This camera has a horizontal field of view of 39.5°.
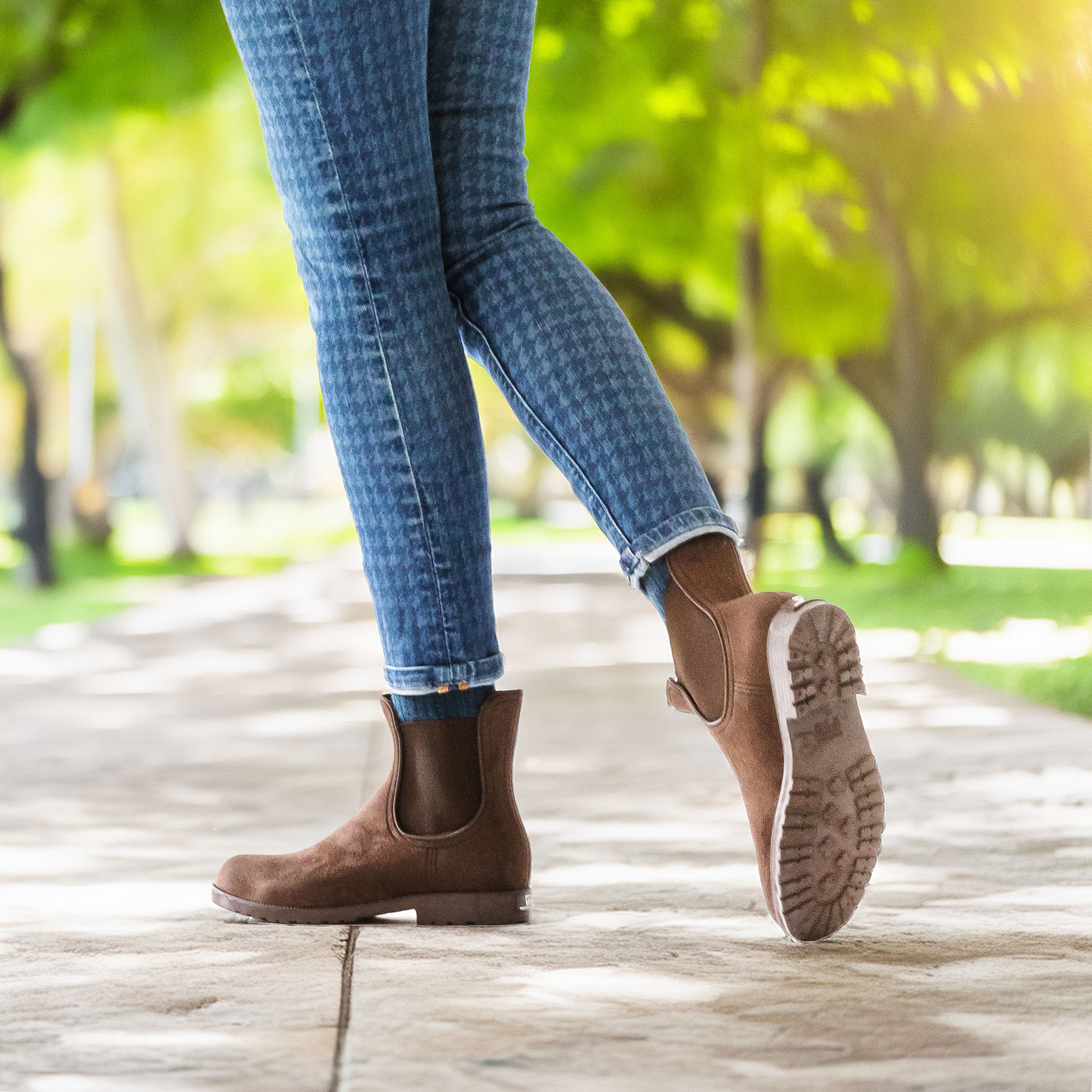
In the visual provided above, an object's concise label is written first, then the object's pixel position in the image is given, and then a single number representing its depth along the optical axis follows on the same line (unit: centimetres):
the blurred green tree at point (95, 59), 997
